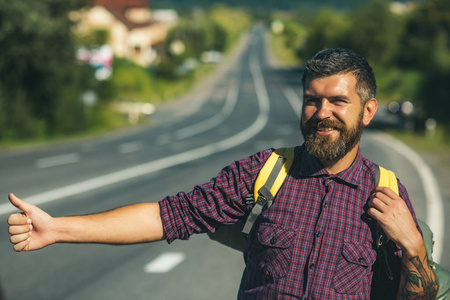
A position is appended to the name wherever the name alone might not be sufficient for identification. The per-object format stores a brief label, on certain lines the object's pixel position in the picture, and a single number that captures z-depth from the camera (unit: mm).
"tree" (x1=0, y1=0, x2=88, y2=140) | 26203
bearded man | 2535
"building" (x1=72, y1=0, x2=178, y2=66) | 81625
